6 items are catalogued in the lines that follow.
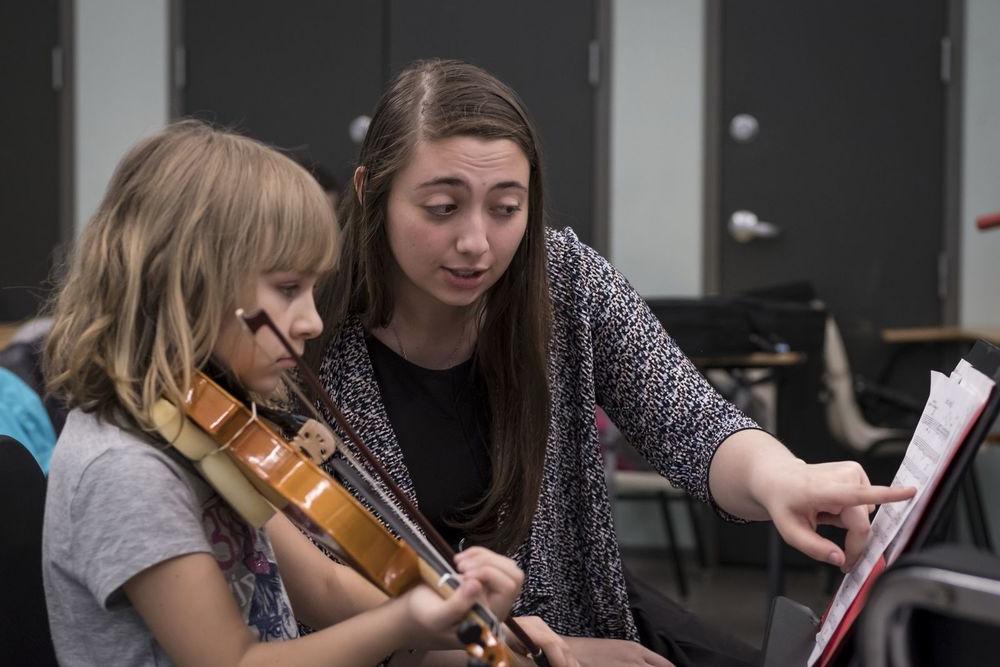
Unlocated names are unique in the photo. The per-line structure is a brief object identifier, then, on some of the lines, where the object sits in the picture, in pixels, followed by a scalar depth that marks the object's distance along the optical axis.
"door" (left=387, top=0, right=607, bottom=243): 4.57
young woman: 1.37
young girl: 0.97
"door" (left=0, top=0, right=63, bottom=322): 4.86
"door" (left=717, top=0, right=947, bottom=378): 4.39
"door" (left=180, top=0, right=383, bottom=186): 4.71
